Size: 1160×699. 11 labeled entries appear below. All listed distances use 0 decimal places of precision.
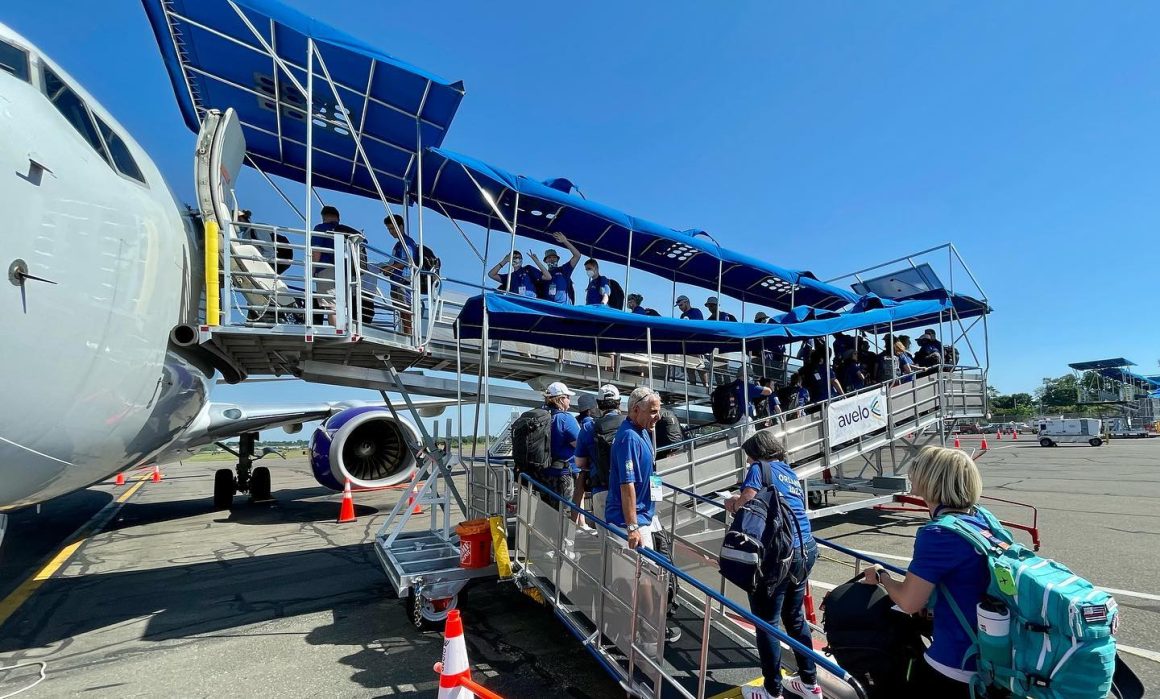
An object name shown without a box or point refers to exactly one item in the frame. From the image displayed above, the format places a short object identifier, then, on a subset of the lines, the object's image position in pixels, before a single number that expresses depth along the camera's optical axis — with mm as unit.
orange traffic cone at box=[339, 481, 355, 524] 10625
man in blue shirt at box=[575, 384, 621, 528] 4480
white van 34375
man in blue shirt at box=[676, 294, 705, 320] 11442
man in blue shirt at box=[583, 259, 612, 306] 9984
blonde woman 2076
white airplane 3039
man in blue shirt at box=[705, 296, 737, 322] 11546
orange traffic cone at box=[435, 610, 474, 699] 2898
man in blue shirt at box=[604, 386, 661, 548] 3561
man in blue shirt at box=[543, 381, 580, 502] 5102
